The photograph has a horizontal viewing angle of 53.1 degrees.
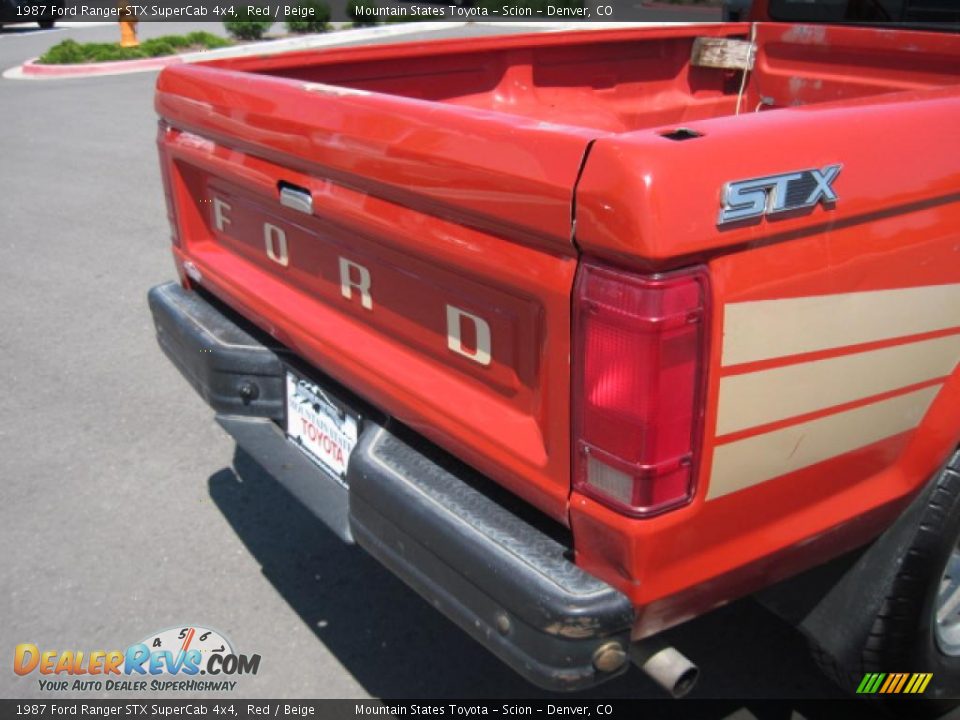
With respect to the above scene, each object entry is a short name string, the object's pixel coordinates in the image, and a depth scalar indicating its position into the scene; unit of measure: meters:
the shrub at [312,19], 19.58
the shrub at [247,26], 18.38
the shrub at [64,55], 14.99
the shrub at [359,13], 20.81
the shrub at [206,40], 17.16
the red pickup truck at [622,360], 1.67
